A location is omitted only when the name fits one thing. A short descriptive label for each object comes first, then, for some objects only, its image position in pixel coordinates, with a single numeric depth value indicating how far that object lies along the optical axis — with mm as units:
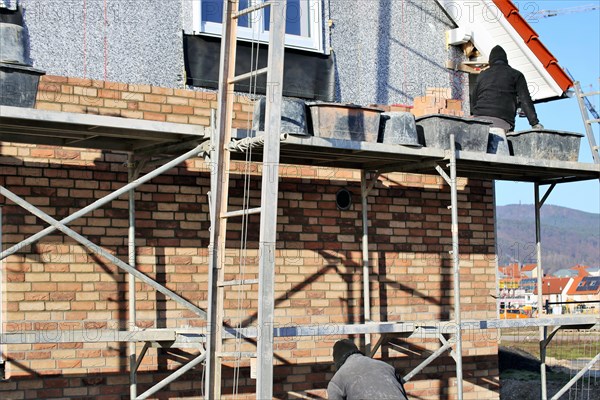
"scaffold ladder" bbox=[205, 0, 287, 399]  7465
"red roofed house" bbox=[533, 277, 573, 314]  102250
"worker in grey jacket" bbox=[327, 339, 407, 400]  6656
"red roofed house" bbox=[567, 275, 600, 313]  85975
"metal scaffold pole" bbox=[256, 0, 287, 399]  7445
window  9688
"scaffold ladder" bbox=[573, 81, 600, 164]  10672
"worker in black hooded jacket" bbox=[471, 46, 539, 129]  10312
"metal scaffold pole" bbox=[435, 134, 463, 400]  9086
